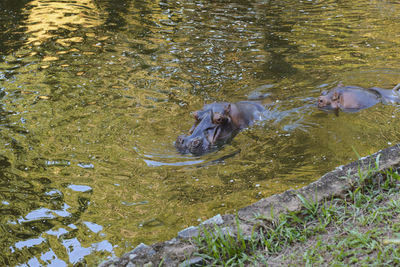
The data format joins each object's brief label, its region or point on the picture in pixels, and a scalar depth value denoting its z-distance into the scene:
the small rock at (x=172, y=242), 6.25
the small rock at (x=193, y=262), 5.75
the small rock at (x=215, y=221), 6.51
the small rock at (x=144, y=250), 6.11
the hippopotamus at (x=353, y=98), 13.10
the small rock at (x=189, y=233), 6.30
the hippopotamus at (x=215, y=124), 10.80
